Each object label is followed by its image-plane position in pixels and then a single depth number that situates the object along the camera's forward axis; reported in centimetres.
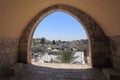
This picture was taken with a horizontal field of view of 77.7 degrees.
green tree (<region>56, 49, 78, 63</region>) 576
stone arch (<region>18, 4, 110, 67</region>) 268
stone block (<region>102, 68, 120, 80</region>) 182
